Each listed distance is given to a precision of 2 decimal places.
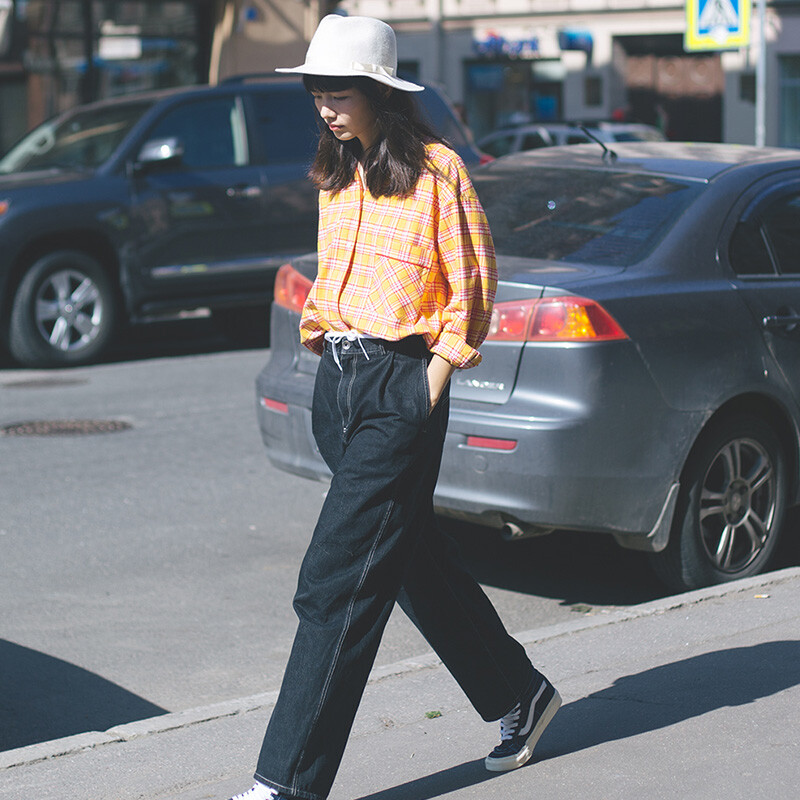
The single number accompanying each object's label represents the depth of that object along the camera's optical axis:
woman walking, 5.55
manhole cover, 14.31
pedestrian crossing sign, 21.03
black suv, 18.19
